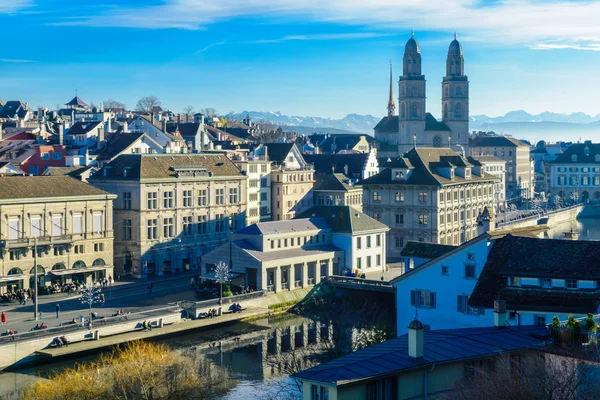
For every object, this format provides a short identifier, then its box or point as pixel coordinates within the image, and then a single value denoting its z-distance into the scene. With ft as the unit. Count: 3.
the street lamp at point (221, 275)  226.44
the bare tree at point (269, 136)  574.93
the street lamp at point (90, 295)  201.57
